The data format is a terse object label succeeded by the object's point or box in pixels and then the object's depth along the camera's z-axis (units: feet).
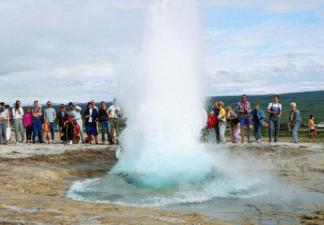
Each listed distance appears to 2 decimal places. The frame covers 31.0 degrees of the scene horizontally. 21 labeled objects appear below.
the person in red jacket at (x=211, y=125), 61.41
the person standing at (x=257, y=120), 61.68
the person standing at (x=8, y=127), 63.50
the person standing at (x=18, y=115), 64.34
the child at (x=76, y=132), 63.67
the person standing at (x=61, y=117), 64.11
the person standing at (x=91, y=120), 62.64
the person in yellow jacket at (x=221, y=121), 60.90
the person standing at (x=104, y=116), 61.77
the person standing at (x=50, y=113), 64.27
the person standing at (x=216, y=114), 61.41
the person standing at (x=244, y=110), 61.64
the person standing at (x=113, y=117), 61.98
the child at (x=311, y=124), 89.41
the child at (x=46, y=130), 65.21
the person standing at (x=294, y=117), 60.54
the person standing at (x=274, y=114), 60.44
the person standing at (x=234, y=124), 61.72
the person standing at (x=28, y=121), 64.69
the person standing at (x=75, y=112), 63.57
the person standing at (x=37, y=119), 63.57
